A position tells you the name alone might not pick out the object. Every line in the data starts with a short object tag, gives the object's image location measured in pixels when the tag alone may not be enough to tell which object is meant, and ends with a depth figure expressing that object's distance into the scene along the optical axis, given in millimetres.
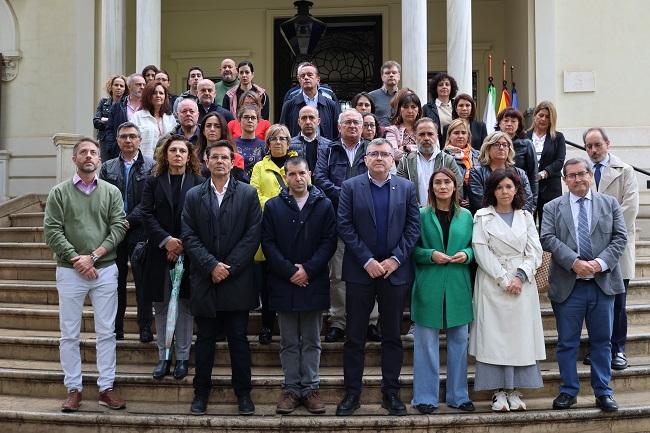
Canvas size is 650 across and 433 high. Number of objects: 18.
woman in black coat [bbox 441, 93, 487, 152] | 7262
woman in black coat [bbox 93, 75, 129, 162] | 7895
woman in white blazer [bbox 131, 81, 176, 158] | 7270
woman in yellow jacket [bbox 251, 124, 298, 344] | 6215
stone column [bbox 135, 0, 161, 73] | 11008
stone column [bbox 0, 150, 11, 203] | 13164
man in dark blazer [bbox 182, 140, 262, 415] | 5496
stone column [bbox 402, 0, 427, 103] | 10422
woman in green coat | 5570
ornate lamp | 8758
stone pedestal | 11445
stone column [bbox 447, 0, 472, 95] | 10609
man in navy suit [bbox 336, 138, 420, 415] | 5512
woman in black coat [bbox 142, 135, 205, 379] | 5879
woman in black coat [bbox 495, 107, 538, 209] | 6742
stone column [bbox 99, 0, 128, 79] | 11547
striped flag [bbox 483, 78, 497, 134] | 10422
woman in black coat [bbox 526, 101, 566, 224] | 7469
